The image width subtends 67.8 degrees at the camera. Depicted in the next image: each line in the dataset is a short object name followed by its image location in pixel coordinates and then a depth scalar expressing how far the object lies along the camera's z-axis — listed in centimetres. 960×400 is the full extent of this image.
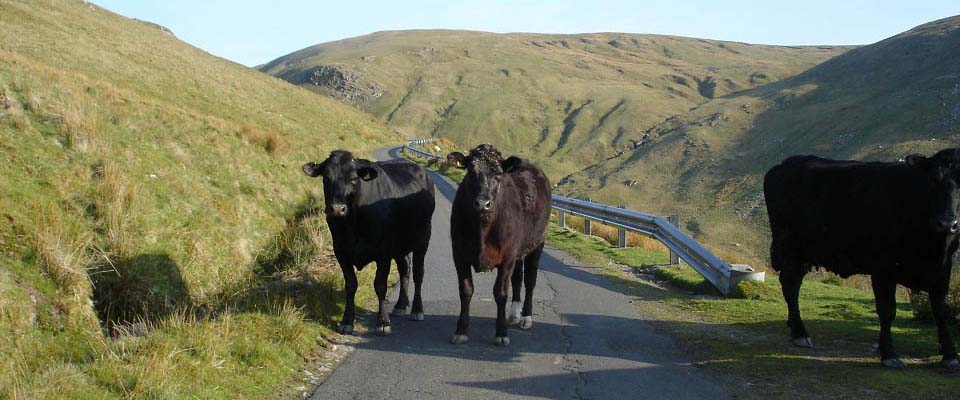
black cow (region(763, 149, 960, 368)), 711
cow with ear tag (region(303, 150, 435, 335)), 821
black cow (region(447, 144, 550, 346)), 784
